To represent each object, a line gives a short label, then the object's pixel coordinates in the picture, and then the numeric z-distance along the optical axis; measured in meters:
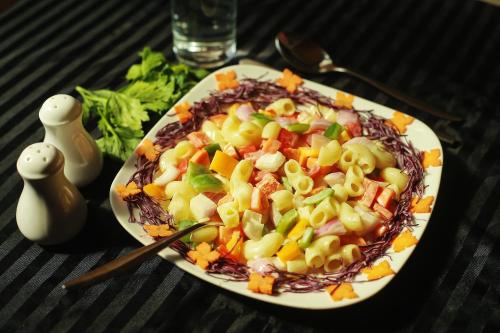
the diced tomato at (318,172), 0.58
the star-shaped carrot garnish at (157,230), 0.55
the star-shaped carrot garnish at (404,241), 0.54
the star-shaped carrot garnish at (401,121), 0.63
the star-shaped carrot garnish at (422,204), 0.56
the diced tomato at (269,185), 0.57
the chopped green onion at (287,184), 0.58
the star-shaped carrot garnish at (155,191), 0.58
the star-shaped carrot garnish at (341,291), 0.51
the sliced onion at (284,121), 0.63
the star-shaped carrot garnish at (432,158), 0.60
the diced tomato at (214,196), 0.57
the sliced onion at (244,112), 0.64
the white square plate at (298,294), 0.51
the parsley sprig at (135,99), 0.65
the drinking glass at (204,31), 0.72
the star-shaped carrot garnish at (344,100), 0.65
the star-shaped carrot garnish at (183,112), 0.64
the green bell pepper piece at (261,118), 0.62
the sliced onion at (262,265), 0.53
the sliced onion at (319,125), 0.62
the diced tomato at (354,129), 0.63
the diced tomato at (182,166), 0.60
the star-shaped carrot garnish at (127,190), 0.57
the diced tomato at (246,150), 0.61
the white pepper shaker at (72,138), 0.57
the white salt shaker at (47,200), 0.53
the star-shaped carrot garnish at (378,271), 0.52
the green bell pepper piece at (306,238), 0.54
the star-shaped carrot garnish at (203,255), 0.53
